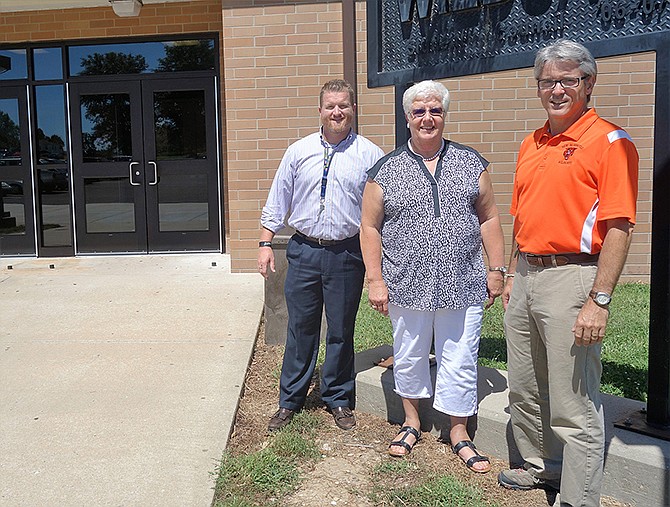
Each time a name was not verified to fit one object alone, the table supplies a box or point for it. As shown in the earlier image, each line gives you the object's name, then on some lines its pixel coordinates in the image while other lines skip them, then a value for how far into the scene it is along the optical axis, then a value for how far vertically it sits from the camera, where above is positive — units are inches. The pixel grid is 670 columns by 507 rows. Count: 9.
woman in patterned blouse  127.3 -14.1
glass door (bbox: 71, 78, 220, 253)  364.5 +7.4
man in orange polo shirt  99.2 -10.2
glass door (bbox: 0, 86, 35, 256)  370.3 +2.1
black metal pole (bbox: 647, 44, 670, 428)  118.0 -16.7
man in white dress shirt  143.5 -14.1
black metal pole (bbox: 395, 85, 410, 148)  159.0 +12.1
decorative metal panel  120.2 +27.9
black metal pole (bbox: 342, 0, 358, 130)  262.4 +48.6
